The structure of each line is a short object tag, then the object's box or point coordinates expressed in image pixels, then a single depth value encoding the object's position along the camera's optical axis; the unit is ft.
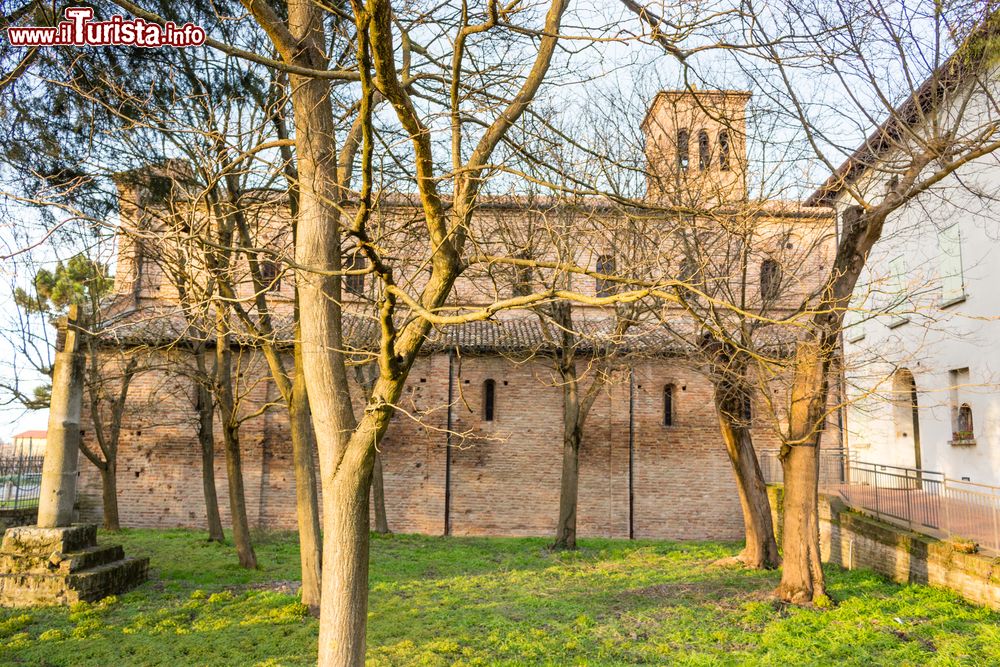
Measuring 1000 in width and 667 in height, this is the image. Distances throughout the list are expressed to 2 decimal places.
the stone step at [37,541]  29.76
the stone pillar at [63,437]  31.32
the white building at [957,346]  44.80
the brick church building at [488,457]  60.08
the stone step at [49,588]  28.53
